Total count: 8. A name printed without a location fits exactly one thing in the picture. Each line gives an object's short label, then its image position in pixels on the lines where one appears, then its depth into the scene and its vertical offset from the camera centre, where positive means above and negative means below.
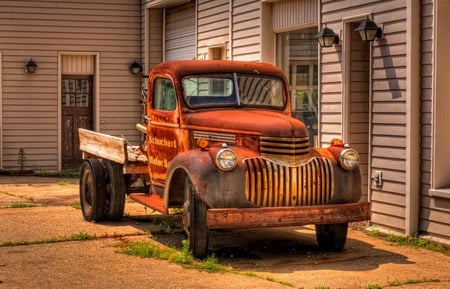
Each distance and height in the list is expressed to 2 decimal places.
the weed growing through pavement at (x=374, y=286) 8.00 -1.58
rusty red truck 9.28 -0.67
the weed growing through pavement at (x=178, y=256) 8.94 -1.61
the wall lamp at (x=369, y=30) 11.51 +0.84
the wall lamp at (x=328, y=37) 12.62 +0.82
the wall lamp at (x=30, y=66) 20.88 +0.65
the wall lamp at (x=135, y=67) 21.66 +0.68
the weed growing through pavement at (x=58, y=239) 10.59 -1.64
